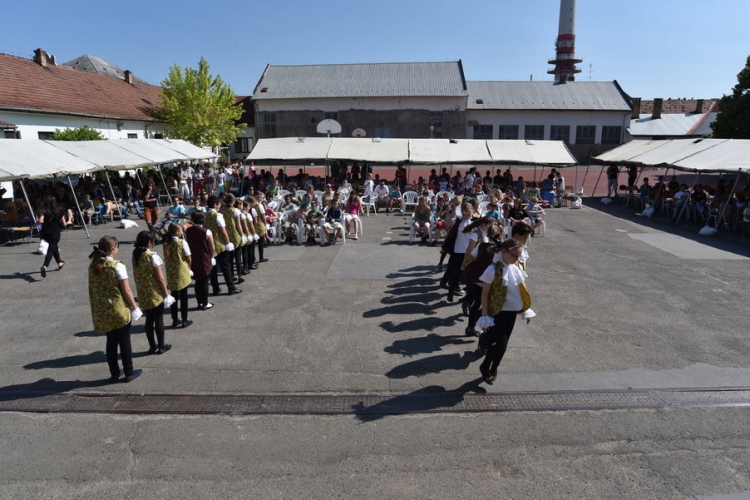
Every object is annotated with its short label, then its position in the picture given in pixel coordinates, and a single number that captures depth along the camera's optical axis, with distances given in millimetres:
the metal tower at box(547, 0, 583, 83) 62125
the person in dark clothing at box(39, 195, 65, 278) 9953
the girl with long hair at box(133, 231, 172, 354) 5789
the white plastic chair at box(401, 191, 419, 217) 18750
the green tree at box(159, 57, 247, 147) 35438
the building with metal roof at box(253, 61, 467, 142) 41688
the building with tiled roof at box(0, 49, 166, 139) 24078
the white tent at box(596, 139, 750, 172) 15094
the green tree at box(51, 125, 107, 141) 23938
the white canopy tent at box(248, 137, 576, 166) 20469
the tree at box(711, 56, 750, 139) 31167
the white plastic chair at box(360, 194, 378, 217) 18891
